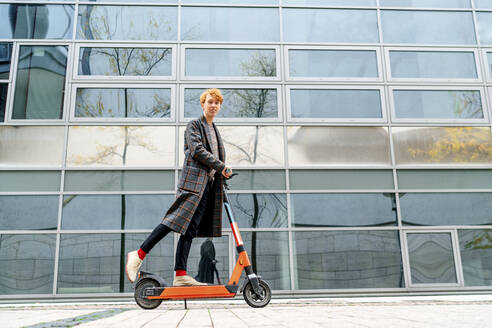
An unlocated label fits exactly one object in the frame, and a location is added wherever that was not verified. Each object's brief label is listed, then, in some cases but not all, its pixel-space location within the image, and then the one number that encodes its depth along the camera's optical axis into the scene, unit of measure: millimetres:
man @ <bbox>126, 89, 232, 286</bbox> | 3479
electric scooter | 3430
